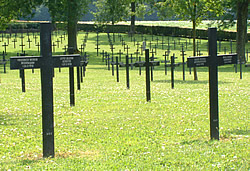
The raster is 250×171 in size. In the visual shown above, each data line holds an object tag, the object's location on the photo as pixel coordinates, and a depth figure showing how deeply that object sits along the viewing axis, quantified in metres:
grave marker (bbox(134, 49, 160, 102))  14.85
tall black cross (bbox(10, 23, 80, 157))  7.57
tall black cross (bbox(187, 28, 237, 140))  8.71
